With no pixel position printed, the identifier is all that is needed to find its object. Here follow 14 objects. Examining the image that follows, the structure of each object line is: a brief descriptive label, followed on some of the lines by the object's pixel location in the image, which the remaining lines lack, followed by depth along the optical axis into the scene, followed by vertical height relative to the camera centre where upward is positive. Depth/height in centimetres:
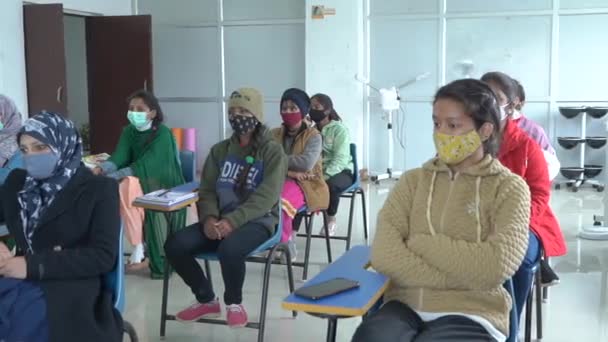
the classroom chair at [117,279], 205 -61
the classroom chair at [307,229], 396 -93
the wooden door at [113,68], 791 +11
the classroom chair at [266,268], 296 -86
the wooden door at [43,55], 680 +23
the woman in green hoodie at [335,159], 454 -57
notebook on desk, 307 -56
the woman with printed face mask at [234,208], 303 -61
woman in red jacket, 275 -42
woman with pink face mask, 393 -46
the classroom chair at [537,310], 280 -103
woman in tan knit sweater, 194 -47
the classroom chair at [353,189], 453 -77
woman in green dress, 400 -53
